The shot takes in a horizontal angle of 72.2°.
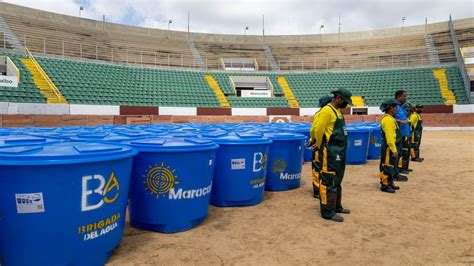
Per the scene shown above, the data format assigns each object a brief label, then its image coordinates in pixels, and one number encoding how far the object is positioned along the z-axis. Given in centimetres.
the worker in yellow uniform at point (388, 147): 627
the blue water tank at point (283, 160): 618
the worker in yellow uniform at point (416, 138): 1057
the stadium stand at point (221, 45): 2933
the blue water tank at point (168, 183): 387
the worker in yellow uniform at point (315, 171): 590
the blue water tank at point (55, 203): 268
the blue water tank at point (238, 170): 498
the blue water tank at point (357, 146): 995
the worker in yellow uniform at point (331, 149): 468
